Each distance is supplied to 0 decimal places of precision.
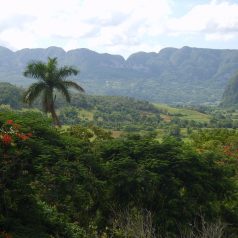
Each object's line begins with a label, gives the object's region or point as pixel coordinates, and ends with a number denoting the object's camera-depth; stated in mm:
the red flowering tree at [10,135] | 15320
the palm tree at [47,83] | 35250
